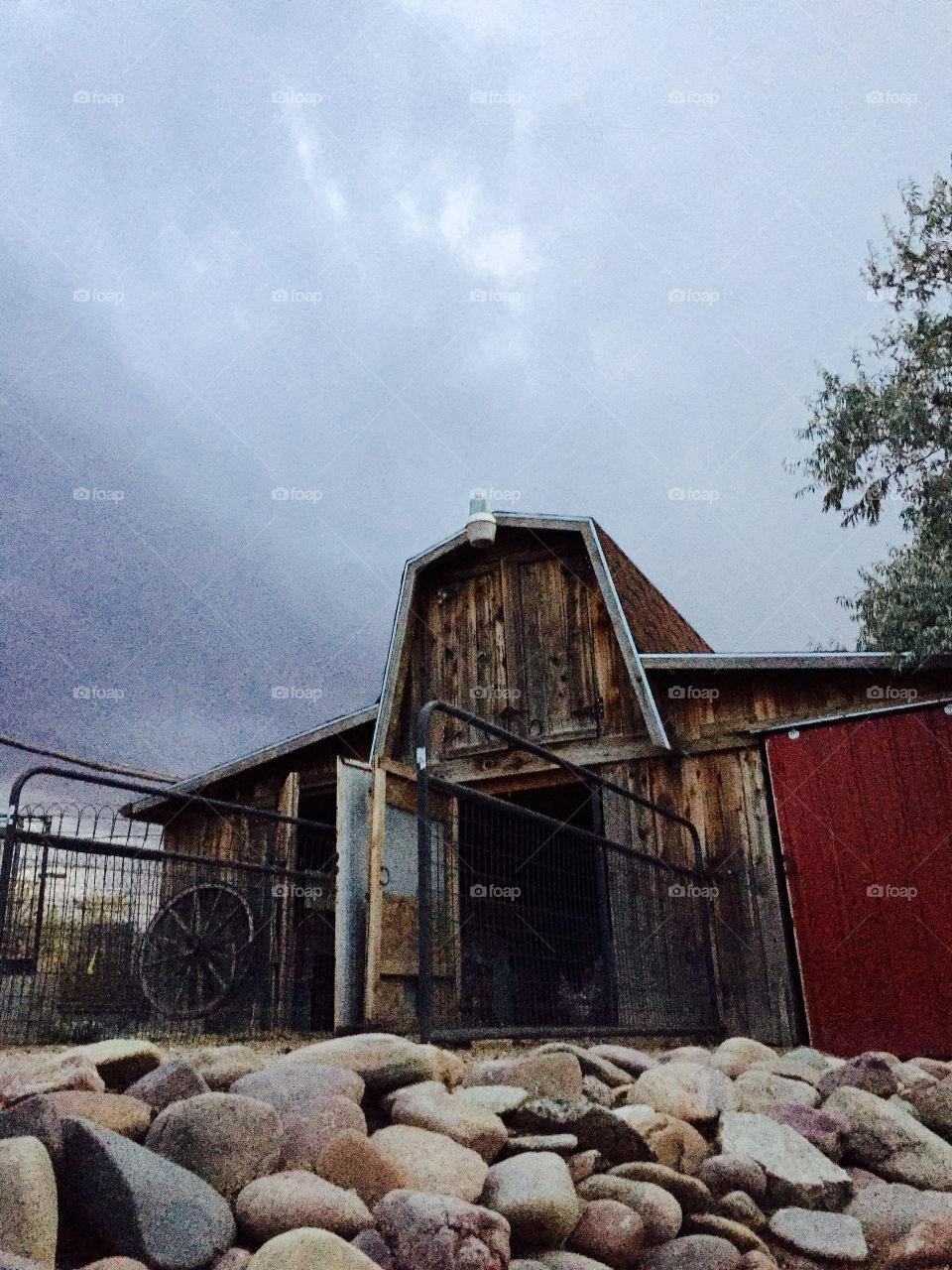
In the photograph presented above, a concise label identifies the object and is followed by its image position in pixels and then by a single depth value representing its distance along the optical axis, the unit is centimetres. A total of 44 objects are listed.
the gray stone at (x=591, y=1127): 286
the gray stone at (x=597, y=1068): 356
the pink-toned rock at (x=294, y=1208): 208
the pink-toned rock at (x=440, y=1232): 205
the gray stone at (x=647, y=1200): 252
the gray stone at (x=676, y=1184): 276
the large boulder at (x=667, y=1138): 293
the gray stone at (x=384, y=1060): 305
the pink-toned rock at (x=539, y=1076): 322
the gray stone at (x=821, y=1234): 262
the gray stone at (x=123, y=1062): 293
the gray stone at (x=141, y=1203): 192
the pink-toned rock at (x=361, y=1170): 235
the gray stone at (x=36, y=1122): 213
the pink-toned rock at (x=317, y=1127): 242
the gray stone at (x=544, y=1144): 276
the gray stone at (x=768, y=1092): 363
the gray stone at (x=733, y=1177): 291
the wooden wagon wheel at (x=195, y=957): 701
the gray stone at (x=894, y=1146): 318
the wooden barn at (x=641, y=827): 638
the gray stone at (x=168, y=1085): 263
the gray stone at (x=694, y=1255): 236
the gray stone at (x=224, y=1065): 296
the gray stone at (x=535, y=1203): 236
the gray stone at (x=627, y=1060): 390
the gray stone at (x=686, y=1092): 332
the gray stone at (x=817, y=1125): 329
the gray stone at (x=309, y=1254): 185
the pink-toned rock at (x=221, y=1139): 225
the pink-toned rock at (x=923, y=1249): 256
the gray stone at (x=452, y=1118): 270
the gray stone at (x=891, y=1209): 276
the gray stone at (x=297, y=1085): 268
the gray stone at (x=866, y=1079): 395
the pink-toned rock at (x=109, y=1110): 240
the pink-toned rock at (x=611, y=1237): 239
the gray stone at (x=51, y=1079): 261
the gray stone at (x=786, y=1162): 290
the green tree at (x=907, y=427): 952
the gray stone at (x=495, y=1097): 297
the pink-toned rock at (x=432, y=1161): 241
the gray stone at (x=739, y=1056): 425
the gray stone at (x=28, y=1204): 186
